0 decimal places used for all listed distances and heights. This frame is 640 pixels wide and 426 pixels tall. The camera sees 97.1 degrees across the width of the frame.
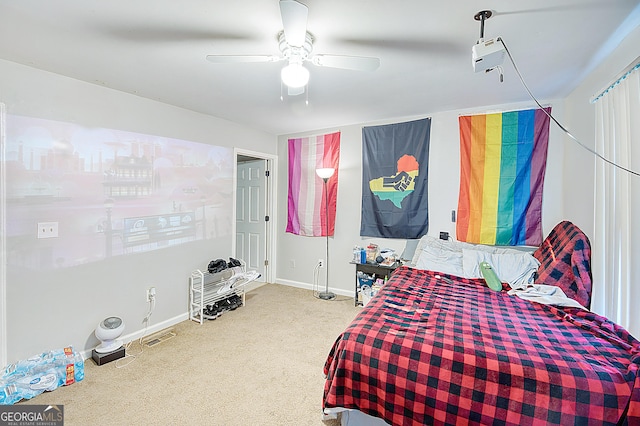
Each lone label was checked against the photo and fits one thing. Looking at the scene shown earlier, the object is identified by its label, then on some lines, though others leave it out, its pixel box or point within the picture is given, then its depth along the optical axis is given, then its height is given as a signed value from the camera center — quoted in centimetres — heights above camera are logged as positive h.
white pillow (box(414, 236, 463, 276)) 279 -50
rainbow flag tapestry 293 +35
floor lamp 376 +8
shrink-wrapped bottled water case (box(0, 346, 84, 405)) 191 -119
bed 113 -69
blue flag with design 345 +37
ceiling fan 164 +90
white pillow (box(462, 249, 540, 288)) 251 -52
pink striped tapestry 406 +34
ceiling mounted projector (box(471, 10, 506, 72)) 151 +86
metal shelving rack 328 -95
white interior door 455 -10
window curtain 165 +0
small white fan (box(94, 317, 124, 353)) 237 -106
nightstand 340 -76
